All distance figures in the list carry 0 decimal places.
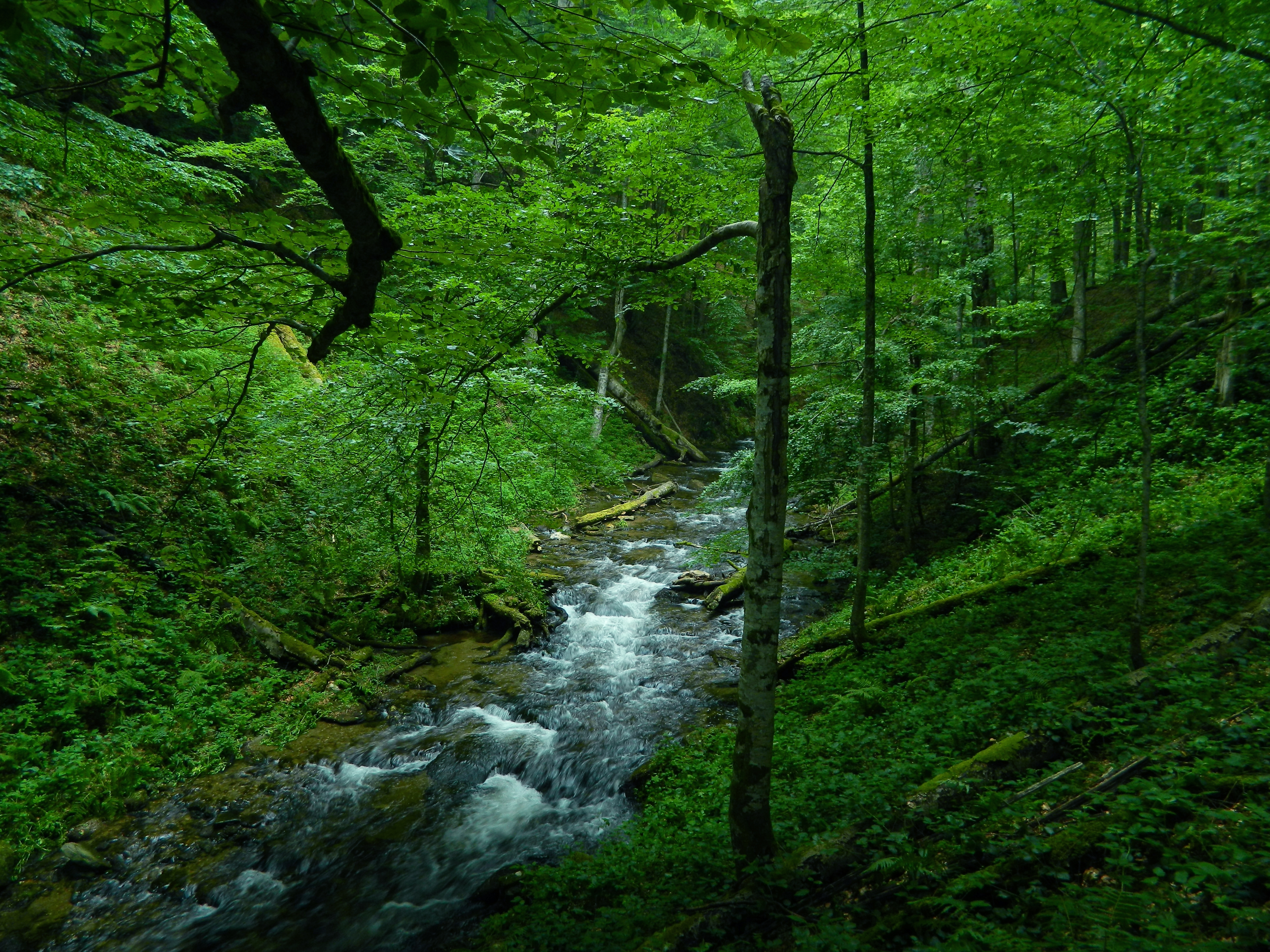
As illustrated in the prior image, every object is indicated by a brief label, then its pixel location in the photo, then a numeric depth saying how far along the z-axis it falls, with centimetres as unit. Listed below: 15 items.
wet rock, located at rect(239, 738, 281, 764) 721
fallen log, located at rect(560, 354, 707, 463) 2459
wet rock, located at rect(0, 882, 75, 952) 483
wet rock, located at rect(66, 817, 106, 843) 575
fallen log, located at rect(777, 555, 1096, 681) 827
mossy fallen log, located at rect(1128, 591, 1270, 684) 518
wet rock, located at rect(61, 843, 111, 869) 550
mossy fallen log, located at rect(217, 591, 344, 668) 858
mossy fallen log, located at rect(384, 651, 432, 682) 918
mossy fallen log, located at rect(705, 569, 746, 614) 1171
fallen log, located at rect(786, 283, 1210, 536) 1136
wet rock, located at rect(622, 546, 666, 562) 1420
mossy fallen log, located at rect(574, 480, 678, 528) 1662
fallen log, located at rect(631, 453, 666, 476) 2183
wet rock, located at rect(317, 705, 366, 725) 812
